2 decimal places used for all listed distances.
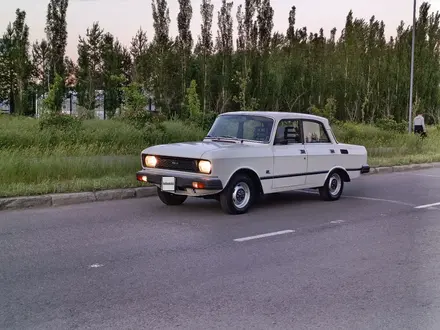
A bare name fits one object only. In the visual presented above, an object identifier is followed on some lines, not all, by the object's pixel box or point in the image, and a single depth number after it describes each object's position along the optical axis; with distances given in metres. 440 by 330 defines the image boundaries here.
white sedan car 8.27
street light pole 23.74
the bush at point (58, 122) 16.01
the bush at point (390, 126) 24.91
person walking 25.25
